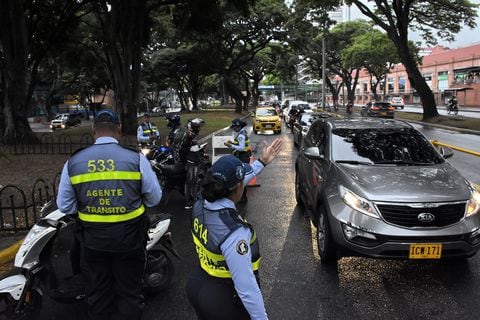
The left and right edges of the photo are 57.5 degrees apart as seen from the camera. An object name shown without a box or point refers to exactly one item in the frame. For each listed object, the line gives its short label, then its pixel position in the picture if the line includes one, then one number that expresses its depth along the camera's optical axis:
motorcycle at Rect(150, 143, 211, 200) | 7.89
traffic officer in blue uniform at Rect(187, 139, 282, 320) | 2.20
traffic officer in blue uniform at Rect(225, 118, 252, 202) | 8.41
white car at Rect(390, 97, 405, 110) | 55.00
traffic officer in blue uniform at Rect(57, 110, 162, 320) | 2.98
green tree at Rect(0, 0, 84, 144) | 14.61
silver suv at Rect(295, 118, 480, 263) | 4.34
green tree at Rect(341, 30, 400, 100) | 44.69
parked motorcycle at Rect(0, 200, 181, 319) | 3.69
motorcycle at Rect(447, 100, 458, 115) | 37.03
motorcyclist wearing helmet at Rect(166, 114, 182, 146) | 9.08
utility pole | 41.54
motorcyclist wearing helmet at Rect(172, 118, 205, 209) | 7.84
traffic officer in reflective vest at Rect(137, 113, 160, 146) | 11.77
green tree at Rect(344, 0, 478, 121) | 26.92
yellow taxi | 24.09
